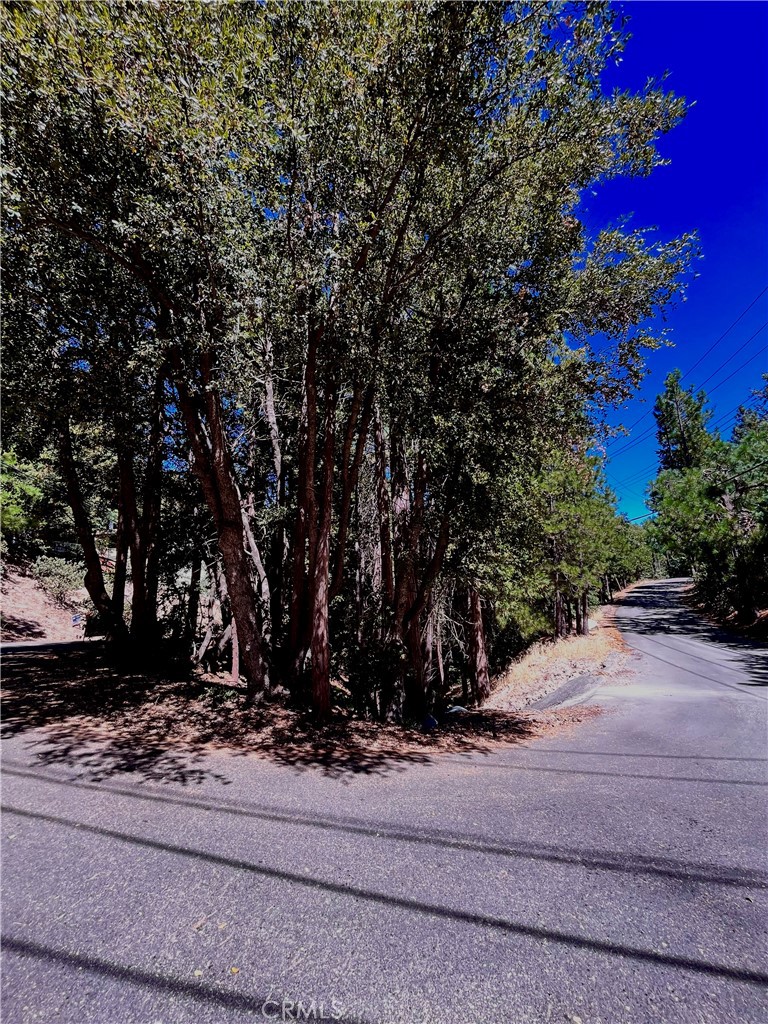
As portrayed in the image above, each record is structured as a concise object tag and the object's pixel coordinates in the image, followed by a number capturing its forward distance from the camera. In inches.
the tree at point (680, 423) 1943.9
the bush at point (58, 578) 928.3
